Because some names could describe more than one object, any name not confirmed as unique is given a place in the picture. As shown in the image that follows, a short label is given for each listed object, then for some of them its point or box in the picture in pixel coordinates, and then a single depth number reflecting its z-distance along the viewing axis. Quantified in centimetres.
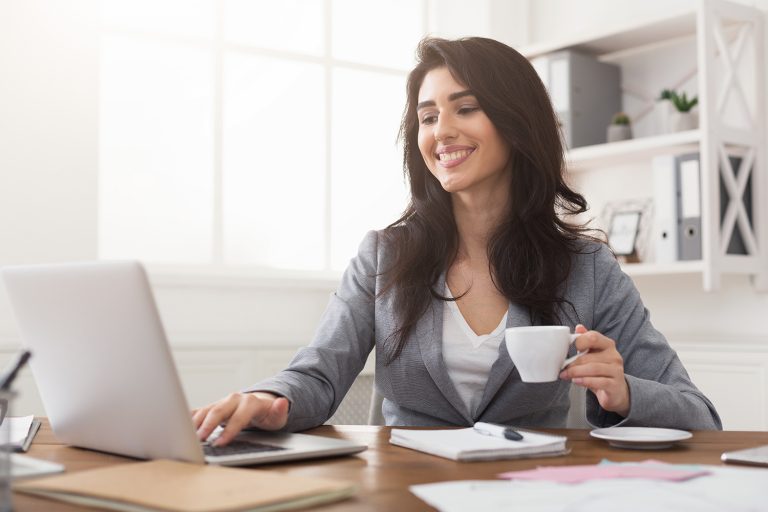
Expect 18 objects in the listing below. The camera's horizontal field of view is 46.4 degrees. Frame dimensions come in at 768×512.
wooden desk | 83
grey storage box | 315
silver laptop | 91
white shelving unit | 271
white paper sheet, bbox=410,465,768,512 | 75
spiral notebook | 105
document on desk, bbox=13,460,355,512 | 75
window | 308
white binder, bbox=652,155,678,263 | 282
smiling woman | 158
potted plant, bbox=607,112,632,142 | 311
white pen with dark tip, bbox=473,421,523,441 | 113
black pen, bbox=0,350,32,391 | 79
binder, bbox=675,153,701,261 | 275
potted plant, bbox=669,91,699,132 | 288
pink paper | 87
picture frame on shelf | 305
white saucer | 113
